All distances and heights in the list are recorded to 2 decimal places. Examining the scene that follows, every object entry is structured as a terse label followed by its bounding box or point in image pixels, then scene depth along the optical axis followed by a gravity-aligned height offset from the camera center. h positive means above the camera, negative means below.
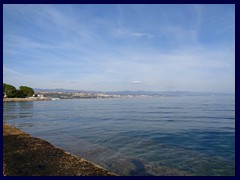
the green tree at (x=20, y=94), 132.57 +0.18
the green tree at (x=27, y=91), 142.45 +2.26
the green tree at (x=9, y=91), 127.18 +1.94
